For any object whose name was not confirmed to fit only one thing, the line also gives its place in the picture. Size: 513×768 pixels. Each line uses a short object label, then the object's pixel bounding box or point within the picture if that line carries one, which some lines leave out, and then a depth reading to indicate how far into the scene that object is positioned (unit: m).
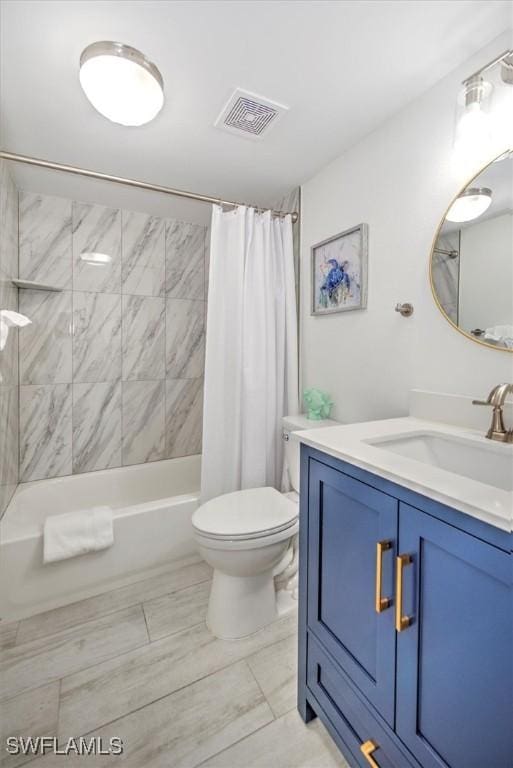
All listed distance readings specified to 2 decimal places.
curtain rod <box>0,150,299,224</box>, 1.46
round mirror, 1.09
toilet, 1.36
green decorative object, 1.87
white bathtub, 1.52
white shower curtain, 1.92
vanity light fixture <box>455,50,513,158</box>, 1.08
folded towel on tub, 1.53
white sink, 0.98
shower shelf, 1.96
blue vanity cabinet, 0.58
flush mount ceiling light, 1.08
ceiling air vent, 1.35
